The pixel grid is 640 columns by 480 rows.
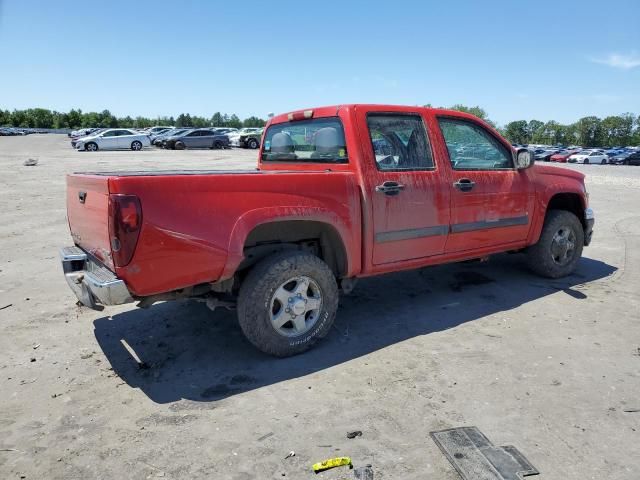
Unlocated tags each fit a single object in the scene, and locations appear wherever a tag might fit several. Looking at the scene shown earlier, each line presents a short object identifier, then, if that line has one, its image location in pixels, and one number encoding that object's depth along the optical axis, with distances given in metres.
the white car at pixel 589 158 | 46.19
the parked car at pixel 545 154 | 50.19
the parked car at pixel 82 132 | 48.44
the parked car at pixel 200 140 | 34.72
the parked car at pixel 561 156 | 48.22
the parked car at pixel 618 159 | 46.89
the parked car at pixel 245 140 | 37.09
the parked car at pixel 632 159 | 46.38
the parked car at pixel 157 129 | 48.00
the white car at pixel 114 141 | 31.02
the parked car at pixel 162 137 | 35.55
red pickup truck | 2.94
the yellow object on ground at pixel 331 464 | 2.37
